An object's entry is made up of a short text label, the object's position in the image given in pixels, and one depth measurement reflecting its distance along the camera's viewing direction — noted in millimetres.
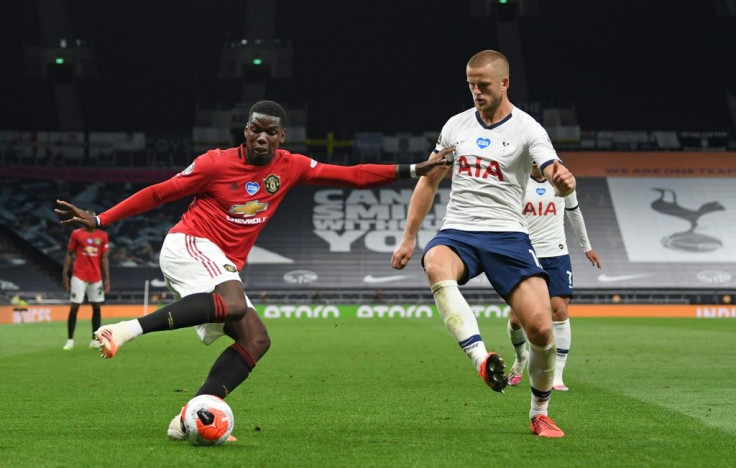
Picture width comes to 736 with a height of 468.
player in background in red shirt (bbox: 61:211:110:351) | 16375
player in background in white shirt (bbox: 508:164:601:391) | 10039
